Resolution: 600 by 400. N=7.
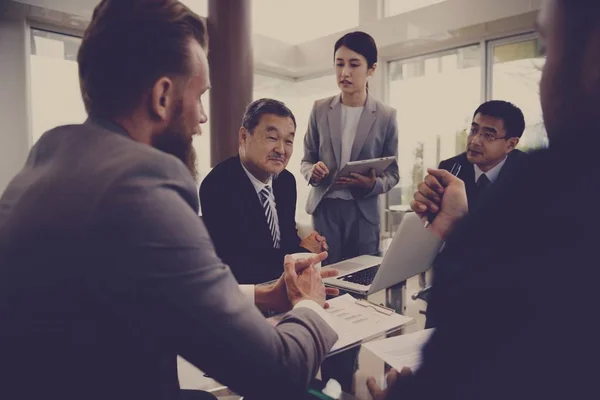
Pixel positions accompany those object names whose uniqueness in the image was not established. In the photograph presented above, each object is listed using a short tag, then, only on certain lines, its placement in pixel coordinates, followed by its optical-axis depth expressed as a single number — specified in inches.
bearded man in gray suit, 24.5
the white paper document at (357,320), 38.2
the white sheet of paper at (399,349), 34.7
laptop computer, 50.5
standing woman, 104.0
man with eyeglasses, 102.1
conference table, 34.3
